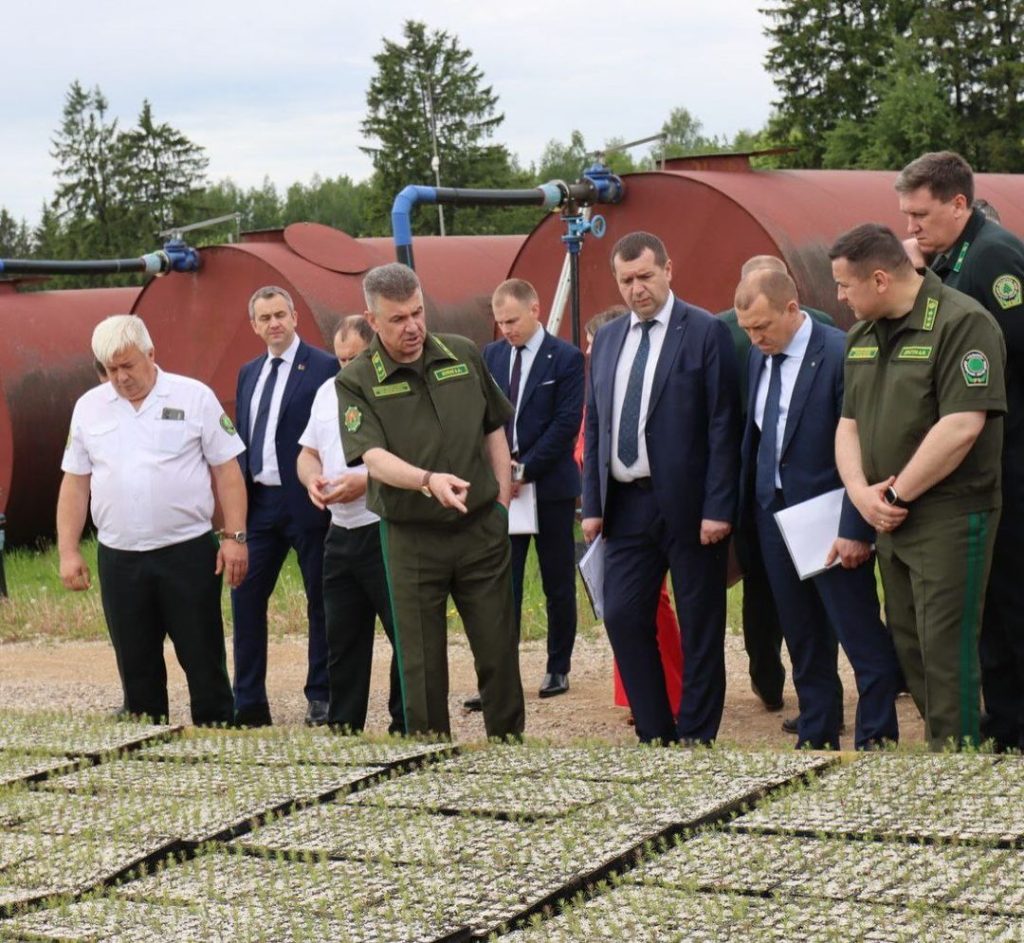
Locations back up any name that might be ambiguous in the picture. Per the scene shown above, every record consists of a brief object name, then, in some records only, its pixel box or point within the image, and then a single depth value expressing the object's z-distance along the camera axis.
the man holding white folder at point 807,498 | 6.20
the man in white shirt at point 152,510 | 7.05
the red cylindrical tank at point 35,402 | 15.61
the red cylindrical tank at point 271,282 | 14.27
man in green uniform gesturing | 6.38
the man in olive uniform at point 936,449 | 5.43
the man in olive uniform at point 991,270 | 5.86
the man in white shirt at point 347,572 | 7.44
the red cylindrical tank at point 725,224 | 10.84
